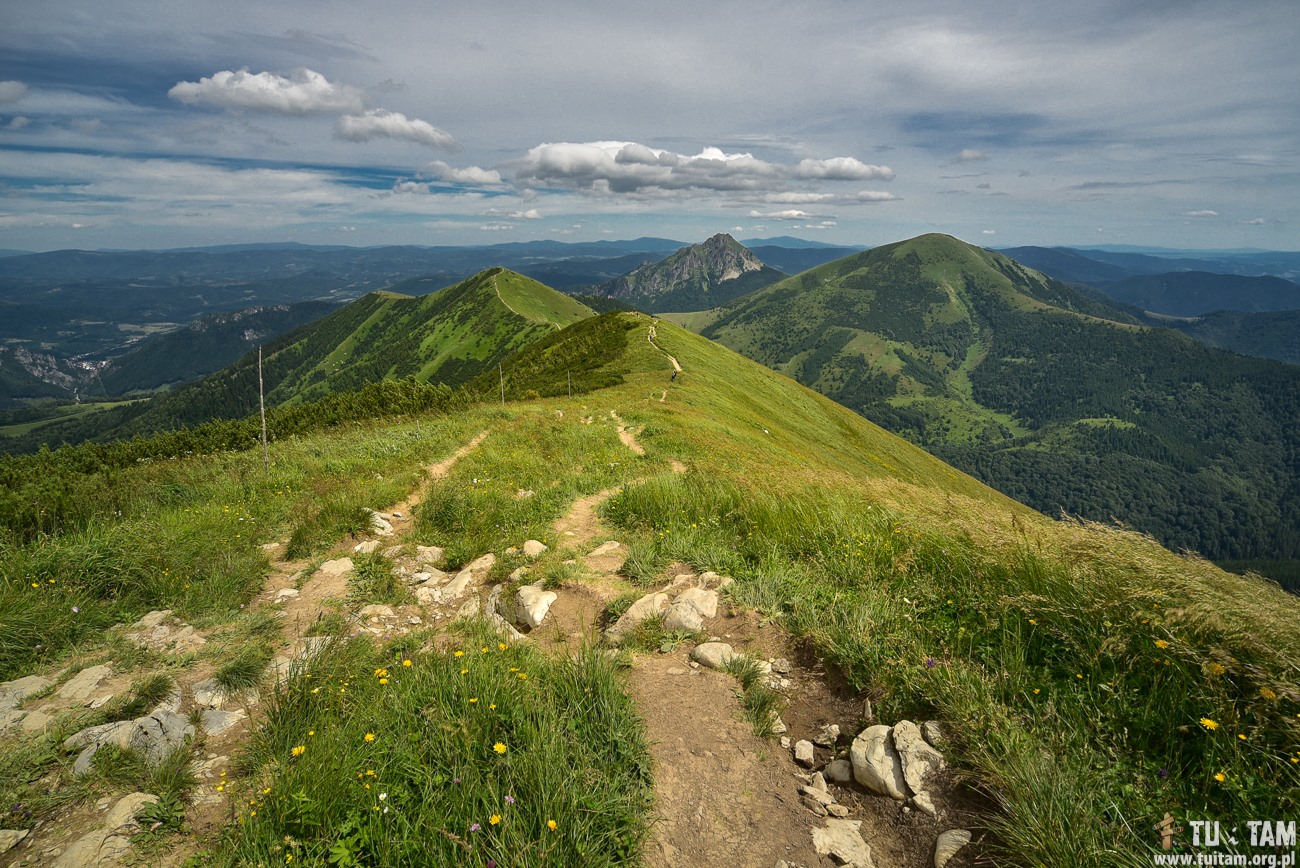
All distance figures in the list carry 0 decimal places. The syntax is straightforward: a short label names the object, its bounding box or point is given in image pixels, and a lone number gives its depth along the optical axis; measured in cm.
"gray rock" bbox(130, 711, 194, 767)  445
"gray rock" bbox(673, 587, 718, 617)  675
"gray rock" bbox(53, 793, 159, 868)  351
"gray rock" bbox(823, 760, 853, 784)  437
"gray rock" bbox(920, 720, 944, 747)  423
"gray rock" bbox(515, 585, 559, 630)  719
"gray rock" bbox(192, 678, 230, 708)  530
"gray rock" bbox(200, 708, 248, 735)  490
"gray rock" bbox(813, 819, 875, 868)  379
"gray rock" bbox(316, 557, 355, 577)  866
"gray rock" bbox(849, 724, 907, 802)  411
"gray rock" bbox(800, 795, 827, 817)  415
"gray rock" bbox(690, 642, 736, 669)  581
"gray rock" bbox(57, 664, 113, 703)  523
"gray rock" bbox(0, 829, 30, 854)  357
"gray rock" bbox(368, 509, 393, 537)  1043
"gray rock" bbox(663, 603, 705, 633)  650
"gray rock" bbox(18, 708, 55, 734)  468
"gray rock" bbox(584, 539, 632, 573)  879
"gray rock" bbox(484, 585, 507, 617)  749
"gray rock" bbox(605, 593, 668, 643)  662
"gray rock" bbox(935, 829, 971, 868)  360
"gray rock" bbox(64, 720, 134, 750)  444
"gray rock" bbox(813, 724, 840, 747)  473
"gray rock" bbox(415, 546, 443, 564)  936
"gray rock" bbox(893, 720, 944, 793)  408
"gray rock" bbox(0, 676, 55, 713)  507
